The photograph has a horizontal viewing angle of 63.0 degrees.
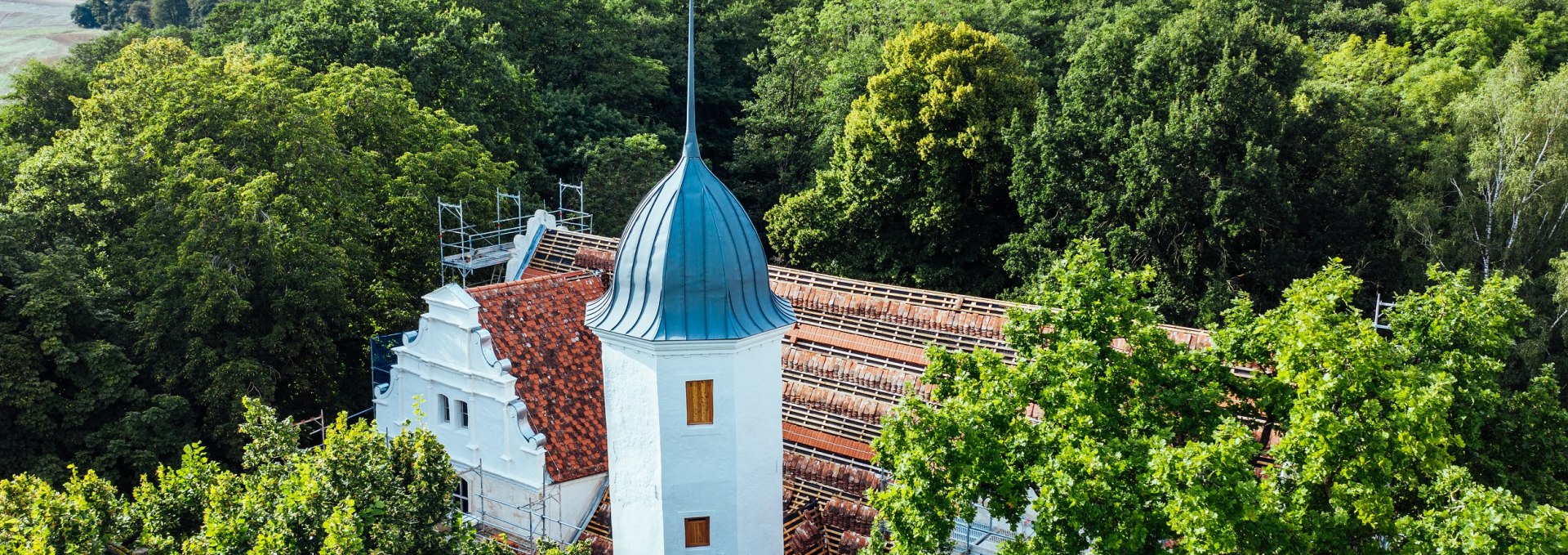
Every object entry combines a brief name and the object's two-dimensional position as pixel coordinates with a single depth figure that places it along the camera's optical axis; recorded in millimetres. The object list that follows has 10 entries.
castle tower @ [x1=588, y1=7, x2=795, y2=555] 23484
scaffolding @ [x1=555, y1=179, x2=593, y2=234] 43469
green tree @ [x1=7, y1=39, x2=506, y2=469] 36750
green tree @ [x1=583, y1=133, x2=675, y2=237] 55375
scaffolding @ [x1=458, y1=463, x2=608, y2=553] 29062
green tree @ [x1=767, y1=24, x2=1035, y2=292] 47938
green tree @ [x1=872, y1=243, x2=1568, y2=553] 19703
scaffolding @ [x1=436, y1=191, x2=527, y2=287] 40406
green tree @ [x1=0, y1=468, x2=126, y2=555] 19469
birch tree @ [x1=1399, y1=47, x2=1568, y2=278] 41469
